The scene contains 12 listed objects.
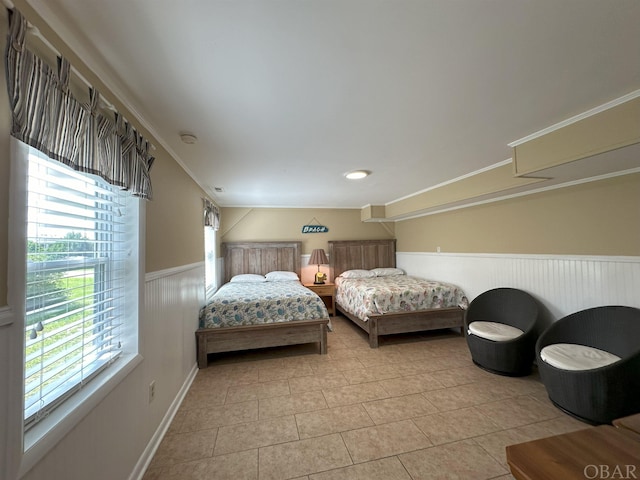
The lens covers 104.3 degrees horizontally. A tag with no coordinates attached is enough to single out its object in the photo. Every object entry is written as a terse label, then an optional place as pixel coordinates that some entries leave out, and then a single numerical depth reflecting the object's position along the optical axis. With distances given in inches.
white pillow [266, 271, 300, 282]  187.3
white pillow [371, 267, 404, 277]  204.8
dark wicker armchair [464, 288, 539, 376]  100.0
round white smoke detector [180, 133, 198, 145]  77.4
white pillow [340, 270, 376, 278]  199.6
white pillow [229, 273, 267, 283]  180.1
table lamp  200.8
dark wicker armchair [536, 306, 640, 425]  69.5
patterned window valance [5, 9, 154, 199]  29.9
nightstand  191.6
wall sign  213.9
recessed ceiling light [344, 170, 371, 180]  118.9
